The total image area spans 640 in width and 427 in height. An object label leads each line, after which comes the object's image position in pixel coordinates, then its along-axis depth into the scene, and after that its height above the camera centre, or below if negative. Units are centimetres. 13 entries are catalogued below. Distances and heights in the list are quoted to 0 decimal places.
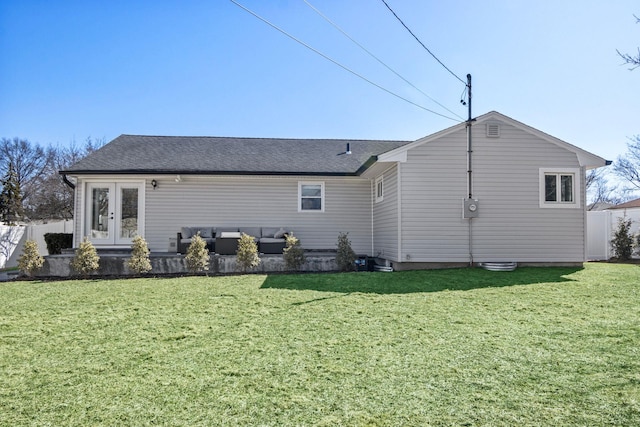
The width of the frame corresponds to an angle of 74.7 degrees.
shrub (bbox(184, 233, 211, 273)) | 986 -69
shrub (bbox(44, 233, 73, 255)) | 1274 -53
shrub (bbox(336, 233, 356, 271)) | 1056 -74
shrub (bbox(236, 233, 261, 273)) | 1002 -65
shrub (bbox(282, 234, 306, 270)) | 1027 -70
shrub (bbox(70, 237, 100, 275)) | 955 -80
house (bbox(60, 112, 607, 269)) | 1026 +97
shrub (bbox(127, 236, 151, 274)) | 973 -76
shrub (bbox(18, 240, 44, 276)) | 961 -82
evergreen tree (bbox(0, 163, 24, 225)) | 2647 +154
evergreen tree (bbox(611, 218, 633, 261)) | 1358 -40
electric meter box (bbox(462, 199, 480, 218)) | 1011 +47
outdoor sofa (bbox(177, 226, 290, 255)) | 1088 -33
